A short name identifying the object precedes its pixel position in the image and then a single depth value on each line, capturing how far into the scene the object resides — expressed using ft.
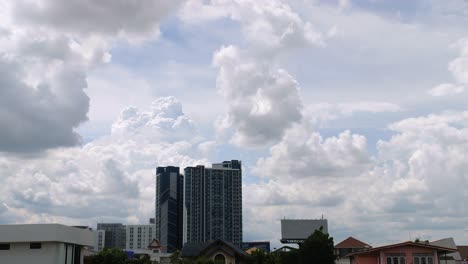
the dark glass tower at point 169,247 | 647.51
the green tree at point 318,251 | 201.57
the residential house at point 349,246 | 337.66
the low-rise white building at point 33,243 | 168.76
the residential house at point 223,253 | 297.53
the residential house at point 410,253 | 196.34
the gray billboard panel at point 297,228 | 486.79
